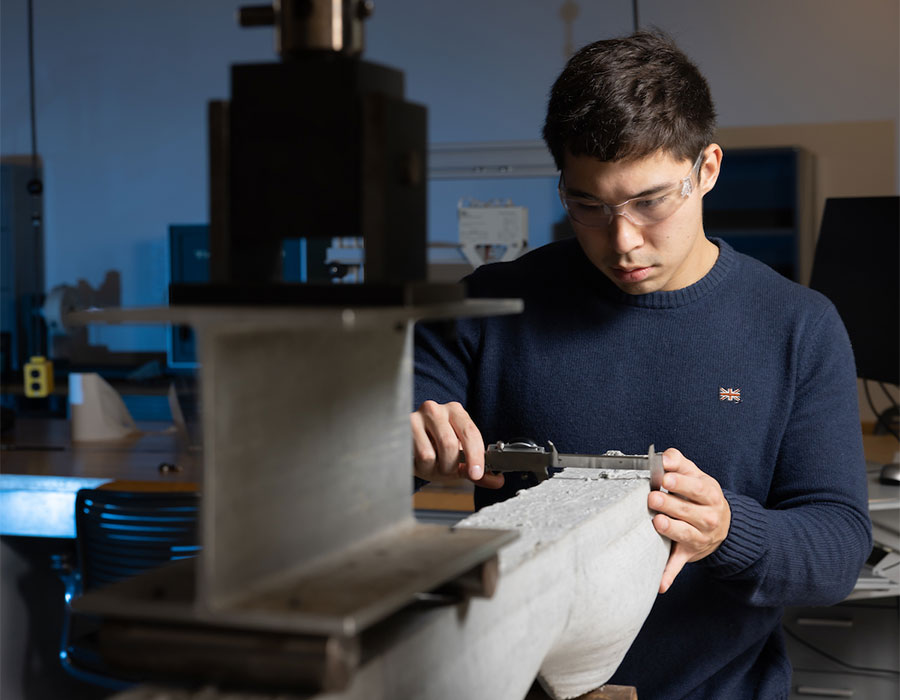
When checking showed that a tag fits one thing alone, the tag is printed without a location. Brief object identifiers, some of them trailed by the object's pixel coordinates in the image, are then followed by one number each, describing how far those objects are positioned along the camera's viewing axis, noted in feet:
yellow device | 13.64
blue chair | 8.32
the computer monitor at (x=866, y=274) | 9.82
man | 4.33
